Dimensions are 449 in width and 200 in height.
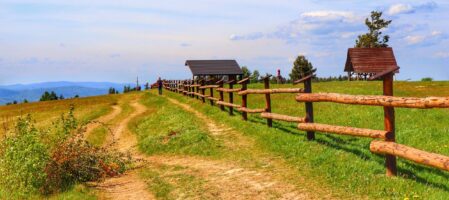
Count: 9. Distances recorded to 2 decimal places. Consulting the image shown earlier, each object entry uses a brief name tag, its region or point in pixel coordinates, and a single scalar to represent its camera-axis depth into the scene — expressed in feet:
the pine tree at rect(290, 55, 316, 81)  282.77
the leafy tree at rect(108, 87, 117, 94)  266.77
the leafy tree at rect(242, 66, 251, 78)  324.15
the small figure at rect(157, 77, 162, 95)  154.16
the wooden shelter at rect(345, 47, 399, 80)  193.06
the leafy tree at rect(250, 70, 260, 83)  342.03
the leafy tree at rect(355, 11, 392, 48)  235.40
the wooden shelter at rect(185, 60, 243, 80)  205.88
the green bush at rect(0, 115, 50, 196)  37.55
